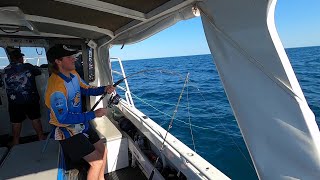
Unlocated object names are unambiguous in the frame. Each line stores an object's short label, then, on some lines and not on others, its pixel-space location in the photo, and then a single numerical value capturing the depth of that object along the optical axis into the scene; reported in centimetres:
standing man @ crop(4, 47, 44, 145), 300
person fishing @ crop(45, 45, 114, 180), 171
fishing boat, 90
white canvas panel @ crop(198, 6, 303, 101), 89
